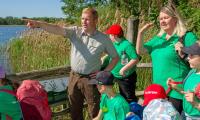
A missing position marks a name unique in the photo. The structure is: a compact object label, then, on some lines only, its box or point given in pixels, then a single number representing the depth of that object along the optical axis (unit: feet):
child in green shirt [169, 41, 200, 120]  6.77
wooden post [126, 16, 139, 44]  12.05
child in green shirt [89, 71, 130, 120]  7.14
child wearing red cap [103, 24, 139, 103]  9.80
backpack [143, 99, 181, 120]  6.45
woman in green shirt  7.86
